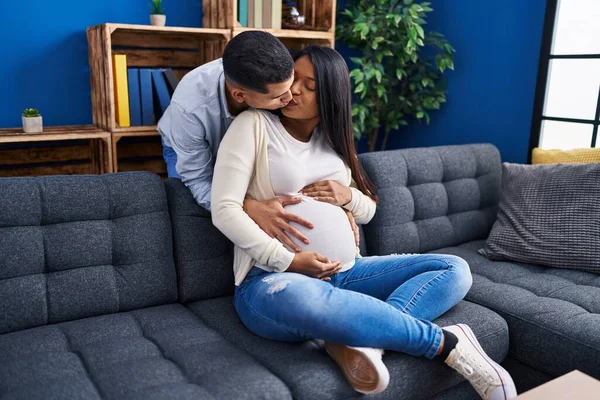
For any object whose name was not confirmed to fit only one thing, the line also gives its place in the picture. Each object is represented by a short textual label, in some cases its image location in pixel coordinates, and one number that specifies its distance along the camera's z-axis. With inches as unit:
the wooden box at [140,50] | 100.7
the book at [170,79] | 107.5
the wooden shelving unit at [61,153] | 100.3
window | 103.7
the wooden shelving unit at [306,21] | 108.3
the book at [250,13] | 110.7
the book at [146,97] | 105.6
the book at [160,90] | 106.7
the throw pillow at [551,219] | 79.6
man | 57.0
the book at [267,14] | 111.1
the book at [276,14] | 111.4
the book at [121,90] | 102.2
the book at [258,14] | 110.9
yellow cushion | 89.3
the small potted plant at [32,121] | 97.8
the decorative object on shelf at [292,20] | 116.6
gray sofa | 51.1
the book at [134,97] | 104.5
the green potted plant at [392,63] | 113.2
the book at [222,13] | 109.2
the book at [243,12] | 110.1
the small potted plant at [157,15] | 103.4
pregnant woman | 53.2
